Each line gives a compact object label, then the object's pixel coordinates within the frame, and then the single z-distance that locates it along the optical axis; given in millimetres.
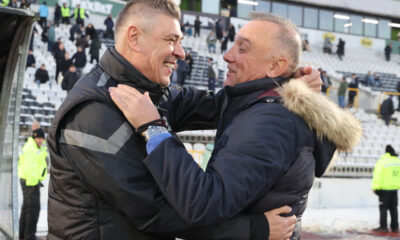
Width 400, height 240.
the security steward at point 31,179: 6949
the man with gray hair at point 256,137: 1741
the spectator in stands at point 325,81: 18922
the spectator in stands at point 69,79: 12930
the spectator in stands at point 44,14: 18928
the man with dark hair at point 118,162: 1767
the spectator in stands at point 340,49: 31016
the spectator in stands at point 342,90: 19672
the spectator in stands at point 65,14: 20953
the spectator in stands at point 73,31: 19156
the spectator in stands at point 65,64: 14820
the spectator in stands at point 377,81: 26353
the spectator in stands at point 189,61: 18150
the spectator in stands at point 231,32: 23734
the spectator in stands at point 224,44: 23797
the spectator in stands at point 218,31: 24875
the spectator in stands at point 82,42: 17094
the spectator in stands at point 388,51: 33031
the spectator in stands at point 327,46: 31547
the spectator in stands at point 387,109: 20516
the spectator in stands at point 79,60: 14742
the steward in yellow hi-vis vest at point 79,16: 20188
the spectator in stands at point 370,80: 26144
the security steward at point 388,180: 9547
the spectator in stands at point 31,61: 14294
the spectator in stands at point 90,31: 18516
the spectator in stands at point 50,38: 17641
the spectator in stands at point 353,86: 21531
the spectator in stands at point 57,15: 20766
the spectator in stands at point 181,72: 16291
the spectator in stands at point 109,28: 20047
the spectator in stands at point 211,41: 24105
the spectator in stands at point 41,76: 14203
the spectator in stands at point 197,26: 26234
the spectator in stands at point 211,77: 17141
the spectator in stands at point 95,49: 16766
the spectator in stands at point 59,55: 14844
